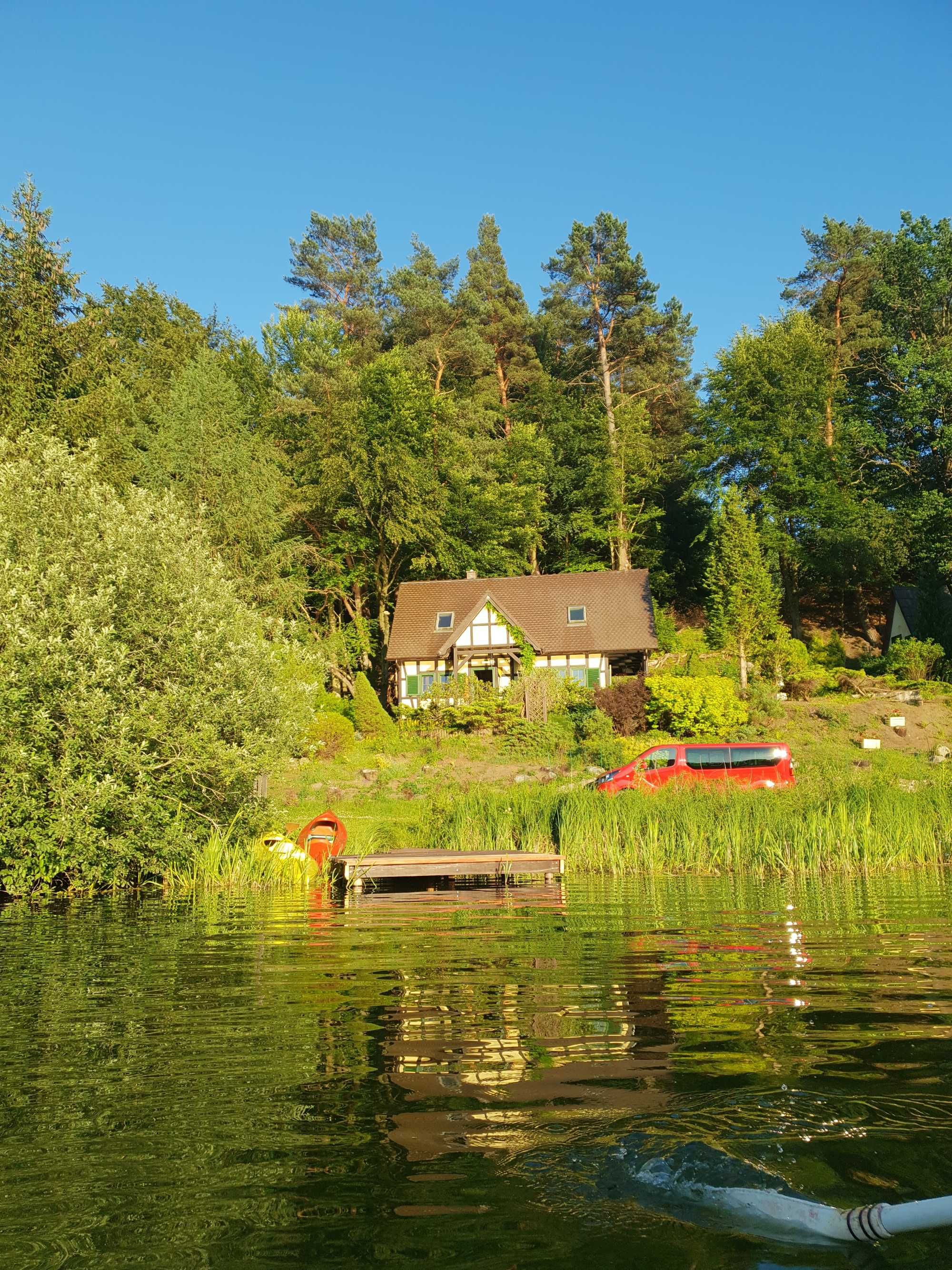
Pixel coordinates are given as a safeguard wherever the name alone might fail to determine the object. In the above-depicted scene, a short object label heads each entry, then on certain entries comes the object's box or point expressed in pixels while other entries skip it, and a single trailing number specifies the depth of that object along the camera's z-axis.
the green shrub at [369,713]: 35.72
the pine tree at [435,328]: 49.06
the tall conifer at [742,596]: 35.75
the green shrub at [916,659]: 35.72
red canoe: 17.03
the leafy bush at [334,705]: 36.53
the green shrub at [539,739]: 29.97
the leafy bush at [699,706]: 30.88
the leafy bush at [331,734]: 32.31
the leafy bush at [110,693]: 14.21
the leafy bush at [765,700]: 31.98
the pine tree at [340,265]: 55.41
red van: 22.61
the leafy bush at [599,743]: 27.53
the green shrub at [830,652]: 41.84
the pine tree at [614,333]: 52.16
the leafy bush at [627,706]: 32.47
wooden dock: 14.65
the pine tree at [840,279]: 51.34
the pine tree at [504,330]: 52.56
